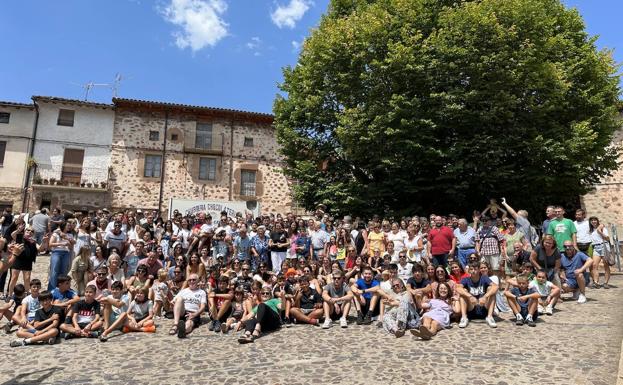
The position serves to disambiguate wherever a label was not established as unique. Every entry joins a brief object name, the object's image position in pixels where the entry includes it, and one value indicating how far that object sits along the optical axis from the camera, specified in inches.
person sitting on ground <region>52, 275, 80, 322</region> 295.9
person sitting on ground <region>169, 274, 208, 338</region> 302.8
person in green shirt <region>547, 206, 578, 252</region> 363.6
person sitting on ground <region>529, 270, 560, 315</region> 314.3
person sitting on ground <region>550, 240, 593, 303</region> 339.6
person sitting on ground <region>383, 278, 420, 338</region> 284.2
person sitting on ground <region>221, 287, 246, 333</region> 306.0
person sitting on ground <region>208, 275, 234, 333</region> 320.2
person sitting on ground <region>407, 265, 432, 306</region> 309.4
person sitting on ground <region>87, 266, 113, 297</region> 319.0
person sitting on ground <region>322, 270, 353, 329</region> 319.8
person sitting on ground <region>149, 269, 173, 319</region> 334.6
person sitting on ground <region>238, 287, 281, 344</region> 285.1
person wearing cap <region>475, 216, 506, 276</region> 372.2
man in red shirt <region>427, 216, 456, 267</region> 388.8
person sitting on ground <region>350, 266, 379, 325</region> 326.0
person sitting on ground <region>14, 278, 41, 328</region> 284.7
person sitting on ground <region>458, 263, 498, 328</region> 297.1
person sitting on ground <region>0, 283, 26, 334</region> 291.0
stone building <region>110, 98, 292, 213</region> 990.4
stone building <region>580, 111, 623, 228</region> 964.6
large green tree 521.3
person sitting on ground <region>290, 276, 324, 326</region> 322.0
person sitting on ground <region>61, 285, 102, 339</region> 286.2
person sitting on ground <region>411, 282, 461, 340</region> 269.7
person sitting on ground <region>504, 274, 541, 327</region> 290.7
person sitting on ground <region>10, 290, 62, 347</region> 274.1
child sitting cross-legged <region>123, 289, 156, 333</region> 303.1
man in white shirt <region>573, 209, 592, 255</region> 374.6
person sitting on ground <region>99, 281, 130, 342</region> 293.3
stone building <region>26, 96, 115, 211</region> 932.6
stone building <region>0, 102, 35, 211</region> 925.8
